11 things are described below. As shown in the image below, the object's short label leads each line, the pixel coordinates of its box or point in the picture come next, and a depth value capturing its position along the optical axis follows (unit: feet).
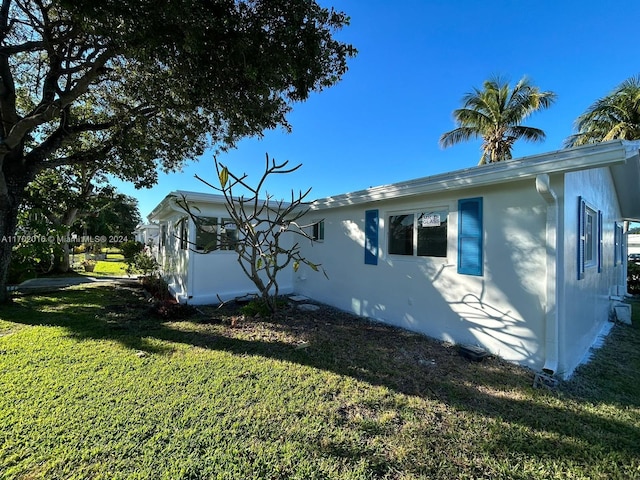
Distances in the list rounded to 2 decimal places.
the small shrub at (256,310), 22.00
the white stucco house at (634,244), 76.48
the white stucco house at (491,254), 12.96
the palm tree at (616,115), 41.65
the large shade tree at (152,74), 15.06
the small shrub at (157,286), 29.14
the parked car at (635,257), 53.79
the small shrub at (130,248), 61.66
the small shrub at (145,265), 34.63
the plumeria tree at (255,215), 18.49
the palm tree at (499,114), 49.01
